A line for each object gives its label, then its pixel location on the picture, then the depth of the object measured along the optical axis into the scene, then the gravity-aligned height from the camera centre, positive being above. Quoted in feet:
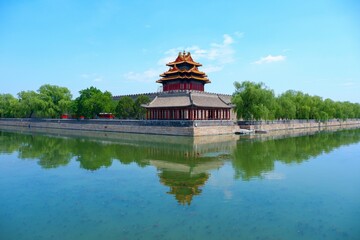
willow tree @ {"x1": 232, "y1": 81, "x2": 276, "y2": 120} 141.69 +9.38
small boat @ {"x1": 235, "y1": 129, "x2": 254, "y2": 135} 136.26 -5.22
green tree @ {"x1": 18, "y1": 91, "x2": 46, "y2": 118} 193.77 +10.28
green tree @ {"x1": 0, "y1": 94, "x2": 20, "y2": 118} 221.87 +10.55
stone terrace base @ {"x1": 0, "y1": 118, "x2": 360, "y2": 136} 119.44 -2.78
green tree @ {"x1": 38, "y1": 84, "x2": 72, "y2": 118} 196.13 +13.90
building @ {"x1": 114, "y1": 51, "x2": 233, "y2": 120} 134.82 +10.92
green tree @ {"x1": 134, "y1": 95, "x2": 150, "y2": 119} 152.97 +8.20
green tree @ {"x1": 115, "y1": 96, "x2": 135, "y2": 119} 153.48 +6.15
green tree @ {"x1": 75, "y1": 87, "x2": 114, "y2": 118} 162.09 +9.39
